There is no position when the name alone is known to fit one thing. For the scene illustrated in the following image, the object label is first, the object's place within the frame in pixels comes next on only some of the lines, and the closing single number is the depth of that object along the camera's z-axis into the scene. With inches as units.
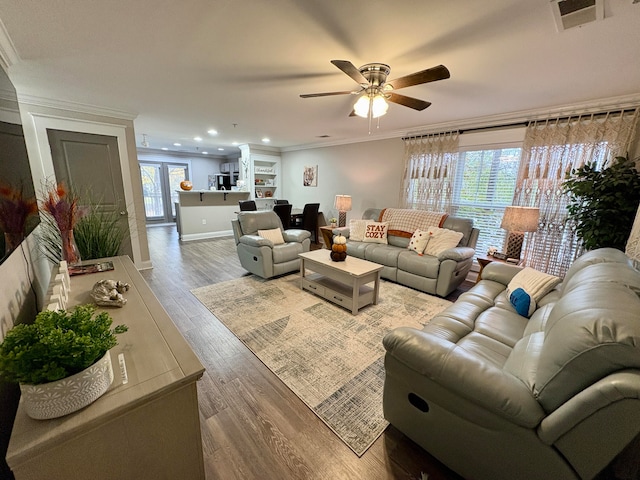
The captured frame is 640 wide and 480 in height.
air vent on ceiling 50.3
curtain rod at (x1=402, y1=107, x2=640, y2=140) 103.2
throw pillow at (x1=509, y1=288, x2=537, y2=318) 75.0
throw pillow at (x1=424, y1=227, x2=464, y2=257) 132.1
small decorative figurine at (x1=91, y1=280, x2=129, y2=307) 51.9
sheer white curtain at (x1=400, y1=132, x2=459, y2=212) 154.2
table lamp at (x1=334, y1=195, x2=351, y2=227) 195.0
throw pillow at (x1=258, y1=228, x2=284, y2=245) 150.3
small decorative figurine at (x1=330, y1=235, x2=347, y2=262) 116.7
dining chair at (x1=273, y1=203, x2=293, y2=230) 210.8
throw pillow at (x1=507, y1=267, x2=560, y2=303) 79.0
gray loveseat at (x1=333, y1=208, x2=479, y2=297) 121.9
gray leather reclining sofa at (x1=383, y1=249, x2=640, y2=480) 31.3
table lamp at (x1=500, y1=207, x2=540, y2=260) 110.4
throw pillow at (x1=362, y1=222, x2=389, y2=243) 160.4
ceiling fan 67.2
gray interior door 132.7
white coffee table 106.3
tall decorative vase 67.7
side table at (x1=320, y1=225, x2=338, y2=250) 187.0
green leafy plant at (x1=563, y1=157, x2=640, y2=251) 90.4
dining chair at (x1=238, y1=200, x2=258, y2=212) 232.0
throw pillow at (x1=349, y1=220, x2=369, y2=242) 165.2
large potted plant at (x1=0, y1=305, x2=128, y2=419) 24.7
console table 25.4
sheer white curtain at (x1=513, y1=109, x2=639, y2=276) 106.2
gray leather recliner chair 137.9
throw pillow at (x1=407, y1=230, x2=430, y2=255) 137.2
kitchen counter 238.4
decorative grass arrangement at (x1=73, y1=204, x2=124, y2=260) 78.9
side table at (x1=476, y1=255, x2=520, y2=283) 124.6
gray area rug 63.1
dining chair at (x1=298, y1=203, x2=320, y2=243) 222.4
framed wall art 245.0
